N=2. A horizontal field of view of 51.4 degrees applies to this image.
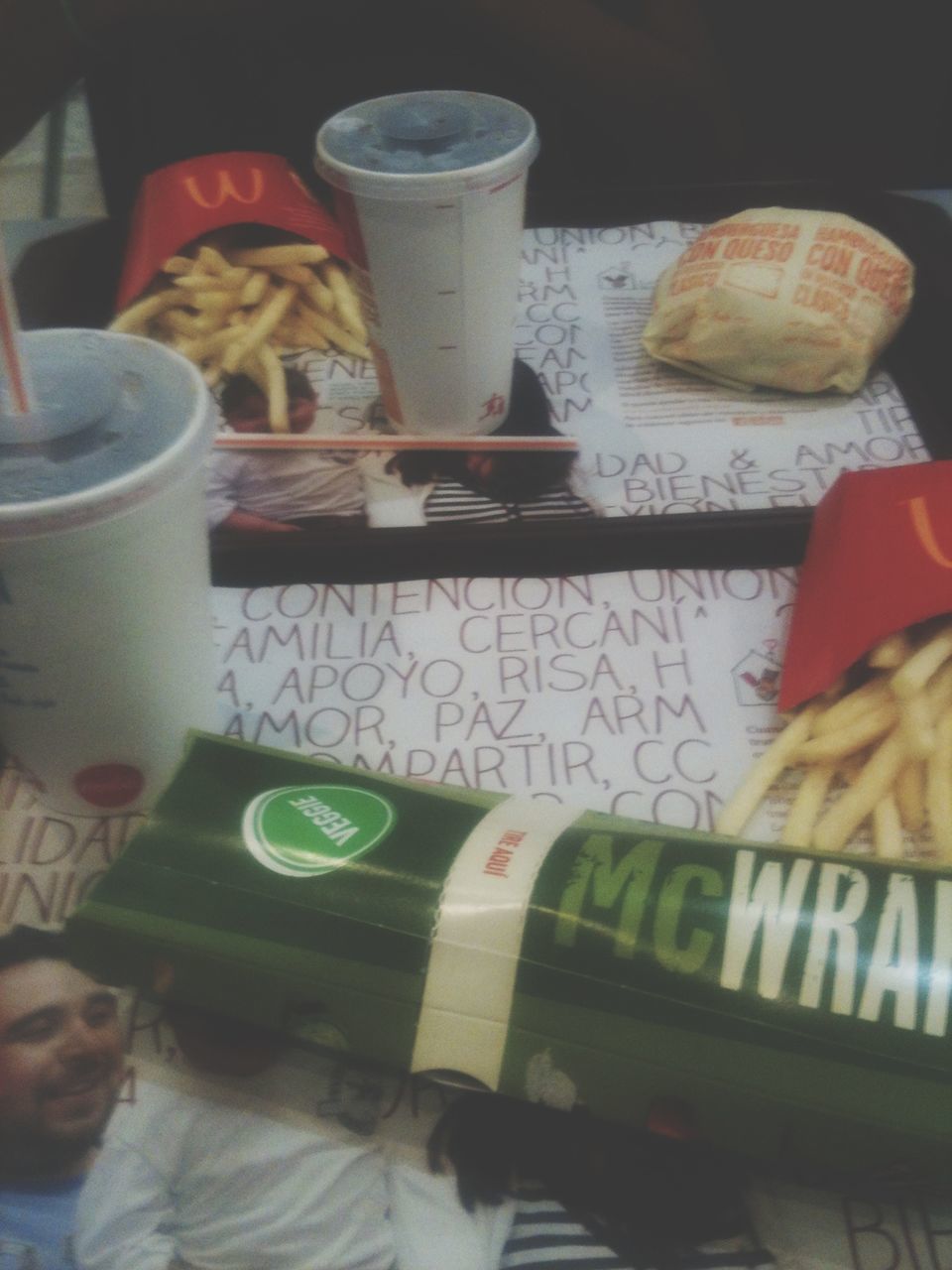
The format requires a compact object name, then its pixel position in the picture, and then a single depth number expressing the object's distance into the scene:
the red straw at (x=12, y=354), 0.56
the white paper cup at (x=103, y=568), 0.59
